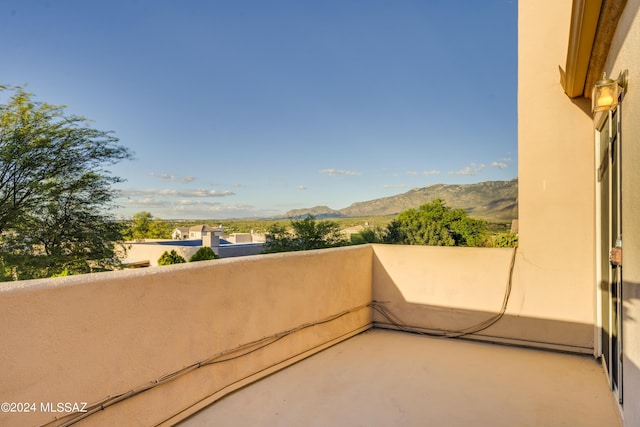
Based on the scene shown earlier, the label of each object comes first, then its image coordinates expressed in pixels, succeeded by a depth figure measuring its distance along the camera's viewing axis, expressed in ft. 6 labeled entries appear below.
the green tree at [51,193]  39.70
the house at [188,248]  53.53
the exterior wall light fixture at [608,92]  6.39
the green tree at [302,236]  41.19
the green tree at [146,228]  50.28
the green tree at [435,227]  25.08
